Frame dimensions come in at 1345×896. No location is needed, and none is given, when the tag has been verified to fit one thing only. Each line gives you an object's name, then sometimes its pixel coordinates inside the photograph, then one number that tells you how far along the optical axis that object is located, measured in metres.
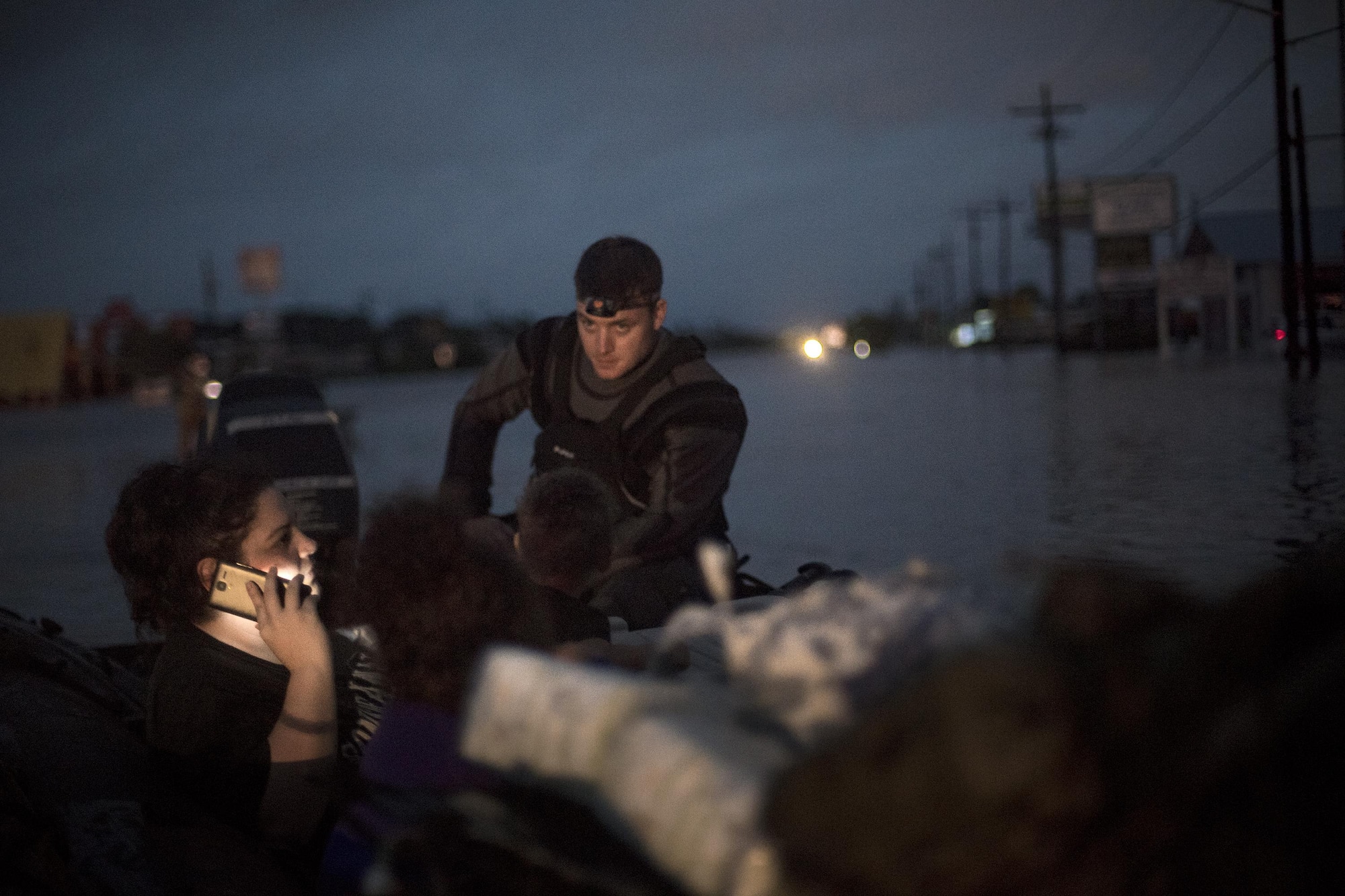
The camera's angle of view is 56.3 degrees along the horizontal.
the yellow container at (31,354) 65.69
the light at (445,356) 122.06
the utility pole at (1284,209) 19.41
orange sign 65.62
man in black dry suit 4.30
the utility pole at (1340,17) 16.75
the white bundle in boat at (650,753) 1.24
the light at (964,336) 115.93
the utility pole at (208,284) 89.38
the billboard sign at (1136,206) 63.62
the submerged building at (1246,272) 40.50
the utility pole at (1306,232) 18.98
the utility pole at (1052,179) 64.19
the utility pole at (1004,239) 98.06
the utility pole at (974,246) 102.69
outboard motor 5.69
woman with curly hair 2.69
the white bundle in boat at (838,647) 1.33
